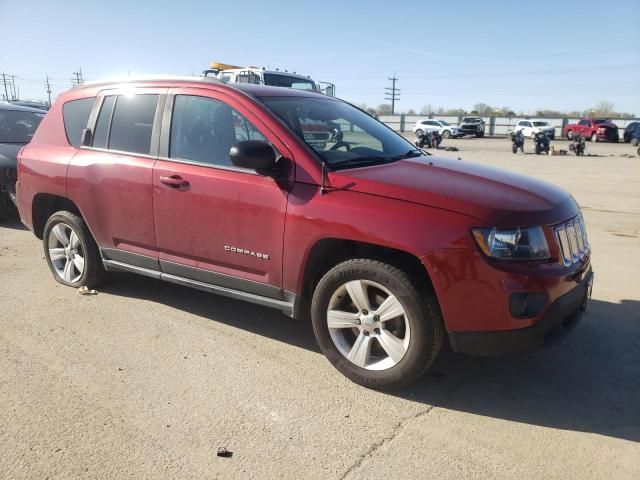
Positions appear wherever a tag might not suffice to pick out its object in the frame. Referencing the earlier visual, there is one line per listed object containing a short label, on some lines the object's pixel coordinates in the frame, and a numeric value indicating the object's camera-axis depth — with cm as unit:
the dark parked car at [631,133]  3600
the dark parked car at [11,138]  772
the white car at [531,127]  3980
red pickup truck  3938
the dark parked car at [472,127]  4616
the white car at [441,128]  4091
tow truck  1319
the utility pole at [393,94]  9581
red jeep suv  296
